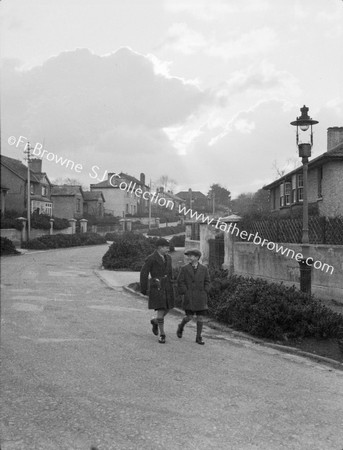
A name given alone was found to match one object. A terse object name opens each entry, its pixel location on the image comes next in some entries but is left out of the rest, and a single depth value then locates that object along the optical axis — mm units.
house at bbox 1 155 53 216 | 56719
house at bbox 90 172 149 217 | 89694
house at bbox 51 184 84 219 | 72362
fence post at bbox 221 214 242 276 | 17266
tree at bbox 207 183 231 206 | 114500
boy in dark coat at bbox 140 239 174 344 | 9047
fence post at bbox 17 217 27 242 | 46353
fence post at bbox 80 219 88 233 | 61281
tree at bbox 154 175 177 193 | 129125
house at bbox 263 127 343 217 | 25453
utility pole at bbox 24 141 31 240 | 46044
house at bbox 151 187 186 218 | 98562
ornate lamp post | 10047
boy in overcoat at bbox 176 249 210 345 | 8922
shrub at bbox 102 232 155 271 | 26219
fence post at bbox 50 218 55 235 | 52741
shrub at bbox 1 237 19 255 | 35781
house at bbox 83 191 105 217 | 79812
